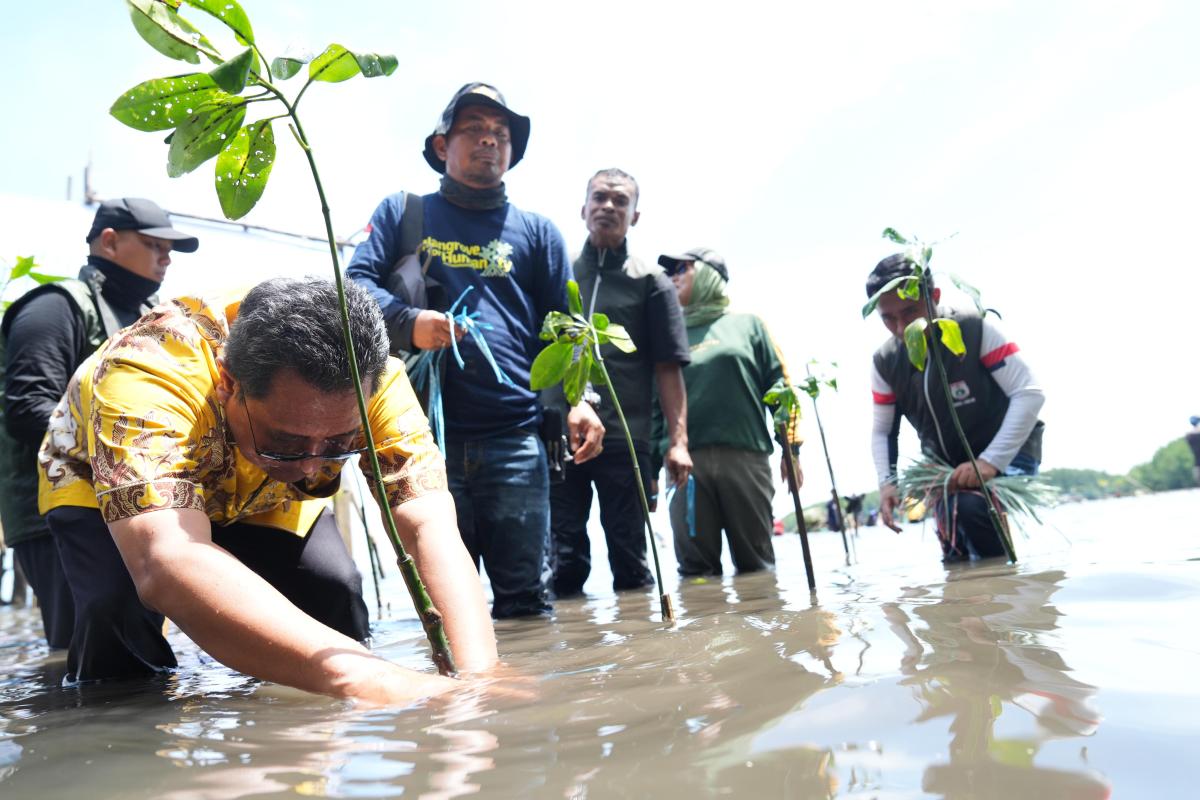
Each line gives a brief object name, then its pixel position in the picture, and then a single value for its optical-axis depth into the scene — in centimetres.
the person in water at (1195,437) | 1491
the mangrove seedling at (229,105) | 164
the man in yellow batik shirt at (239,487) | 177
